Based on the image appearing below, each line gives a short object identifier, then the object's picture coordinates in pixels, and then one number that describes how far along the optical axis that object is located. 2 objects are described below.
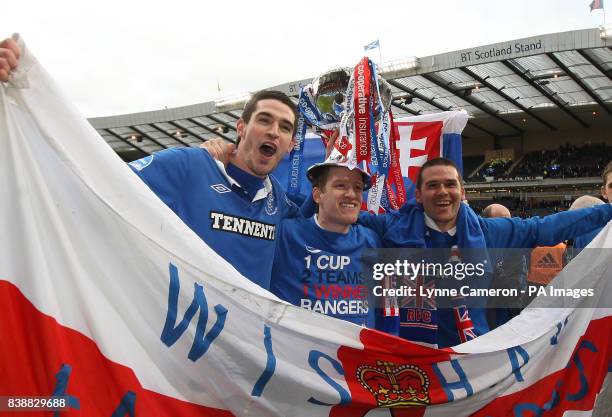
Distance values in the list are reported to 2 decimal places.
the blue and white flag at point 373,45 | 20.38
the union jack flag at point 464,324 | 2.57
